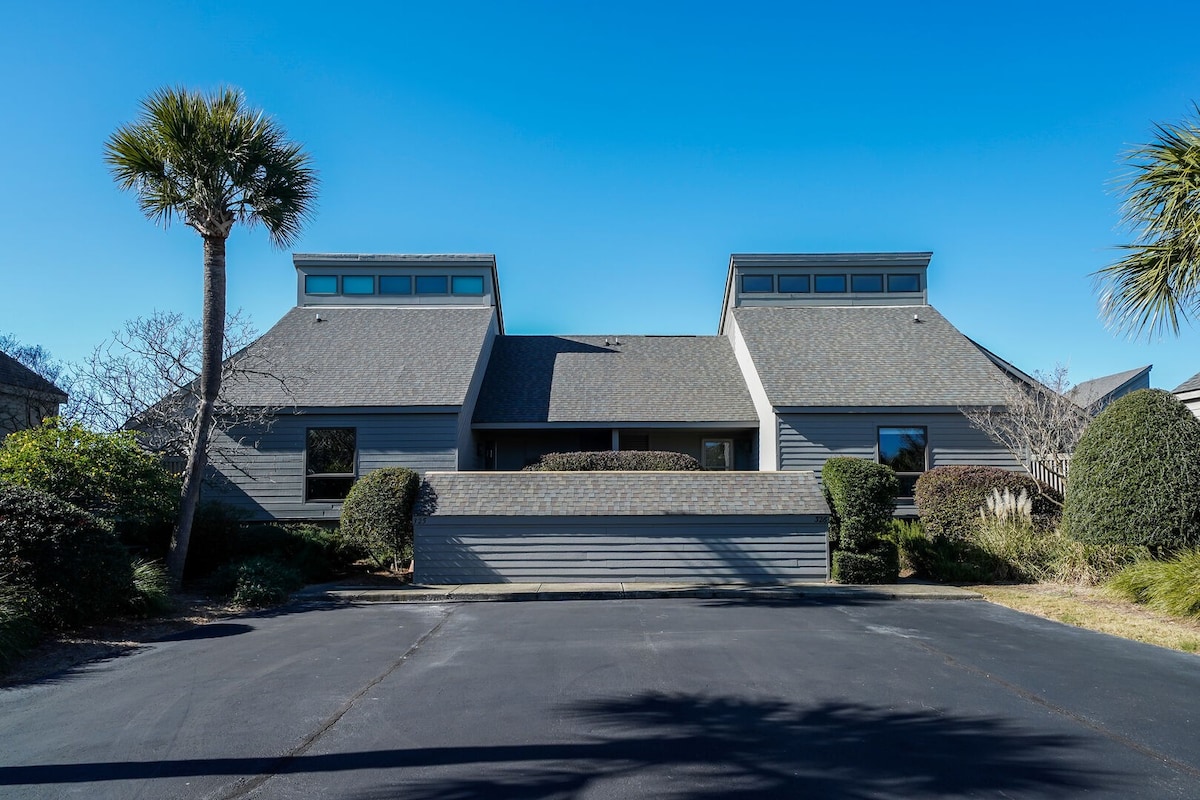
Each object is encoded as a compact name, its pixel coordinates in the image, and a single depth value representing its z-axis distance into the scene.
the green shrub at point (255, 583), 11.78
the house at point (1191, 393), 19.39
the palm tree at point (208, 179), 12.08
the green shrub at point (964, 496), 15.74
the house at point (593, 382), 18.00
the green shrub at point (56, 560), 9.20
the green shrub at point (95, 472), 11.35
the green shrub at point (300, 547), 14.40
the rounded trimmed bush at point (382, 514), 14.12
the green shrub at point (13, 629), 7.89
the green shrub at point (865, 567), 13.88
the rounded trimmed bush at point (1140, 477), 11.55
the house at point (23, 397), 20.58
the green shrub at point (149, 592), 10.47
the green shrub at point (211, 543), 14.40
